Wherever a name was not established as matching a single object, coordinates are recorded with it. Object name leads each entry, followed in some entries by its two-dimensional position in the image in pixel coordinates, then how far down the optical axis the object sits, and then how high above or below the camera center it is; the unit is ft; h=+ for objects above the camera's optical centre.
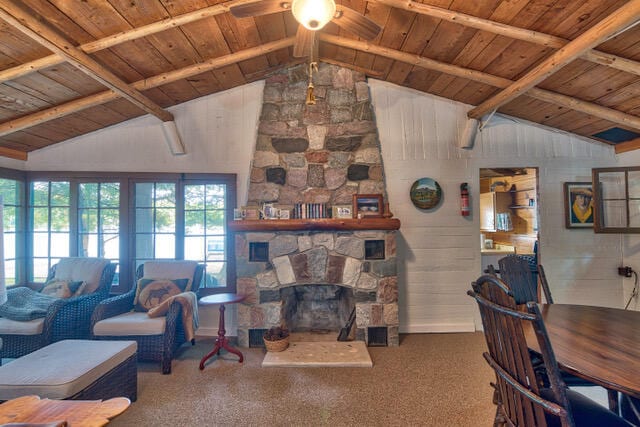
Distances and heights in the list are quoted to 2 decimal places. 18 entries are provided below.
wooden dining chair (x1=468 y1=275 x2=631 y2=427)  3.46 -1.86
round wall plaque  12.82 +1.06
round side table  9.93 -3.24
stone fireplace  11.51 -0.24
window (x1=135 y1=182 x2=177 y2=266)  12.80 +0.07
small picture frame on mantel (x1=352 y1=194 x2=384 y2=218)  12.11 +0.62
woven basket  10.69 -4.11
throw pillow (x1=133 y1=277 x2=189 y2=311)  10.71 -2.27
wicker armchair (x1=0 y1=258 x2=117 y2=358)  9.23 -2.96
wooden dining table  3.83 -1.90
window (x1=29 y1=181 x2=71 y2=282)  12.62 +0.04
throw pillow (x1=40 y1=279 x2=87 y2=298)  10.69 -2.12
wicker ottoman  5.96 -2.94
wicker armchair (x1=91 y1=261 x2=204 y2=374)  9.52 -3.14
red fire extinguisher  12.75 +0.76
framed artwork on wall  12.86 +0.44
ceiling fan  6.12 +4.22
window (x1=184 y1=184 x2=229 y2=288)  12.85 -0.24
